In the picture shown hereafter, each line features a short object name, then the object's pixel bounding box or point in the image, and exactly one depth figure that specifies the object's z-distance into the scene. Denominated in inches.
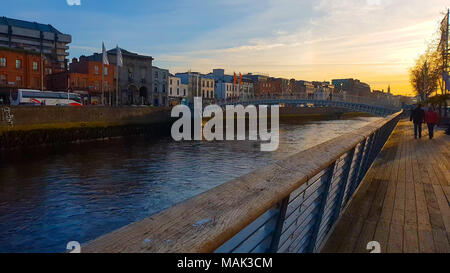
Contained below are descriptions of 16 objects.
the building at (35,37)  2765.7
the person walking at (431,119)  557.9
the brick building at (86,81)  1827.0
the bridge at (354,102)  1598.2
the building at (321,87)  5267.2
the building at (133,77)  2256.4
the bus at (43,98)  1334.9
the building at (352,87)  6540.4
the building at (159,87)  2534.4
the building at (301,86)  4451.3
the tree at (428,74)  1364.4
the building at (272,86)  3779.5
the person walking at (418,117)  574.2
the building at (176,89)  2827.3
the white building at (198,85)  3051.2
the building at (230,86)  3440.0
